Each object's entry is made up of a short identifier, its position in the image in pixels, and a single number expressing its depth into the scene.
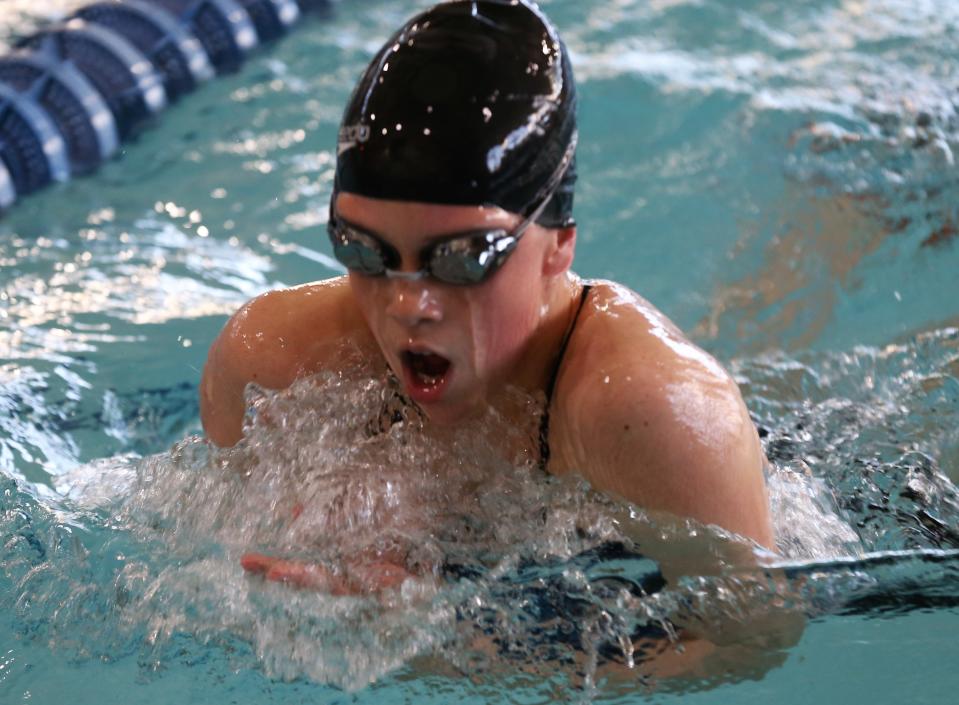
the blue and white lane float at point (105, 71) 5.50
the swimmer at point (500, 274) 3.46
